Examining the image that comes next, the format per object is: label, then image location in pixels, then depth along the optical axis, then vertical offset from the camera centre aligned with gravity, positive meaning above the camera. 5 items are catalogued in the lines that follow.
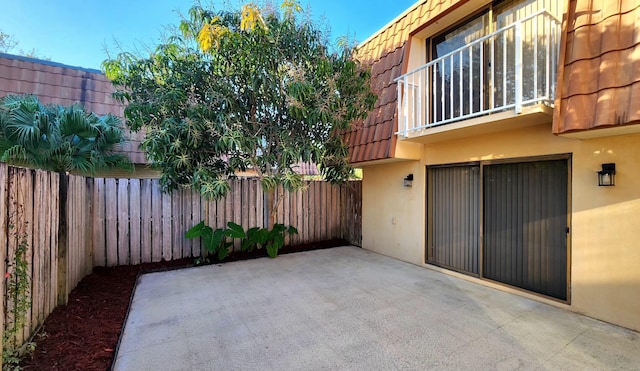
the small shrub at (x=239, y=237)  5.85 -1.20
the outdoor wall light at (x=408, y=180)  6.01 +0.08
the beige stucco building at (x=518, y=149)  3.14 +0.55
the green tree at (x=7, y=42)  11.70 +5.93
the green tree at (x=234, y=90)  4.91 +1.74
